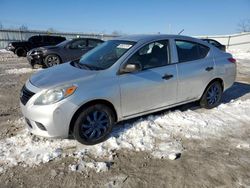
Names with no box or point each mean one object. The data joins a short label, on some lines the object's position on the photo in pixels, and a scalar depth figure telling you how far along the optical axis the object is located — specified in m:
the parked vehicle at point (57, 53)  8.40
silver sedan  2.74
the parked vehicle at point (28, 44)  12.91
